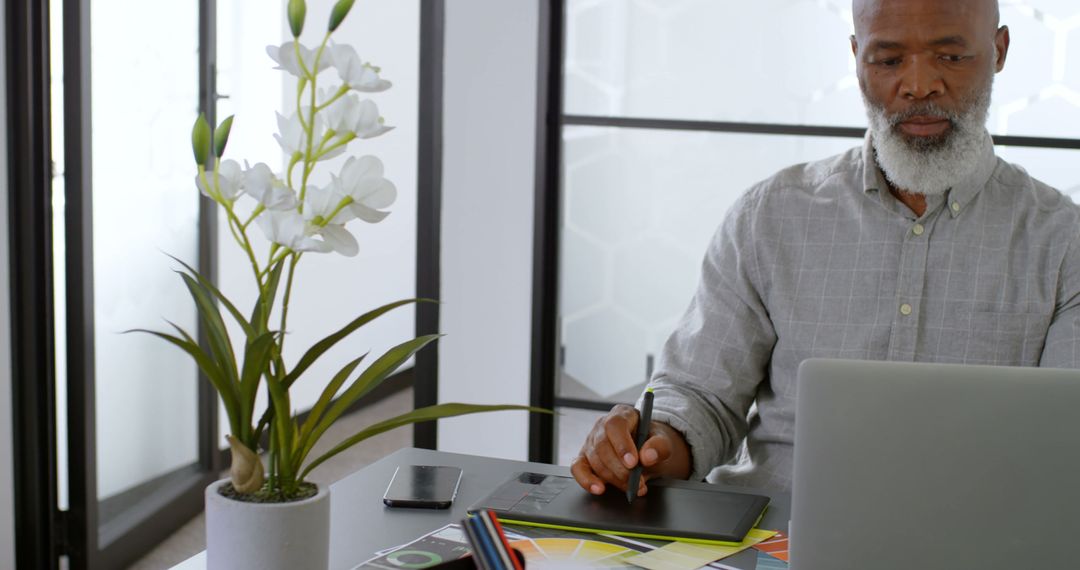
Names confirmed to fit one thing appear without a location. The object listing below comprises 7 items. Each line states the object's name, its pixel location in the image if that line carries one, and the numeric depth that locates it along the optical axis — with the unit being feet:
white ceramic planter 6.04
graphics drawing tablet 6.69
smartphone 6.89
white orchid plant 5.96
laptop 5.93
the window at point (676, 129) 10.14
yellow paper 6.48
